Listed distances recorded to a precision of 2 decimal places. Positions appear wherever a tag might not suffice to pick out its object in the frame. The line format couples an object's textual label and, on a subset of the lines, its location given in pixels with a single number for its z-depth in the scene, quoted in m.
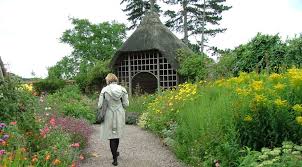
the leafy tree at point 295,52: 8.62
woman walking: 5.64
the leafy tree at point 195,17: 25.06
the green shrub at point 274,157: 3.32
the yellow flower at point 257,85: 4.30
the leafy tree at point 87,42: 27.63
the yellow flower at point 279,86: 4.20
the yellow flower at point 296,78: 4.12
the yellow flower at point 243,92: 4.37
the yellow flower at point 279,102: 3.90
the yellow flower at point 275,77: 4.66
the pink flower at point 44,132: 4.38
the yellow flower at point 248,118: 4.12
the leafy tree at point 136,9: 26.19
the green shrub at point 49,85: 17.60
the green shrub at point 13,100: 4.51
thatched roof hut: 15.14
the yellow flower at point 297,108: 3.76
